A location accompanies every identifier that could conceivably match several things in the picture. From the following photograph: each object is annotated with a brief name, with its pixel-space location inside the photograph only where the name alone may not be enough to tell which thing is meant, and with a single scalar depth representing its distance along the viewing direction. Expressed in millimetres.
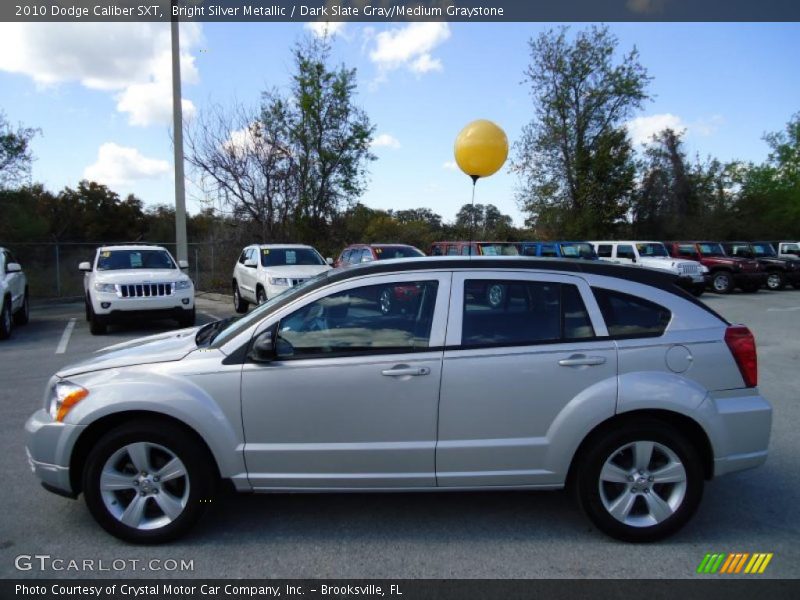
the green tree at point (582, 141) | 34812
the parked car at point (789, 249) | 27630
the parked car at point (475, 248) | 16512
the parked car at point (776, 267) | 23141
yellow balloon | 10875
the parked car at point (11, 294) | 10539
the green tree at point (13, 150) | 19672
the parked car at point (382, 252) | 14367
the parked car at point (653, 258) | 19500
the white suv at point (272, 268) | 12750
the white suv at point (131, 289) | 10766
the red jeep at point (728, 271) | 21312
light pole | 15146
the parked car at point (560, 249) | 19281
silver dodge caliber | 3336
